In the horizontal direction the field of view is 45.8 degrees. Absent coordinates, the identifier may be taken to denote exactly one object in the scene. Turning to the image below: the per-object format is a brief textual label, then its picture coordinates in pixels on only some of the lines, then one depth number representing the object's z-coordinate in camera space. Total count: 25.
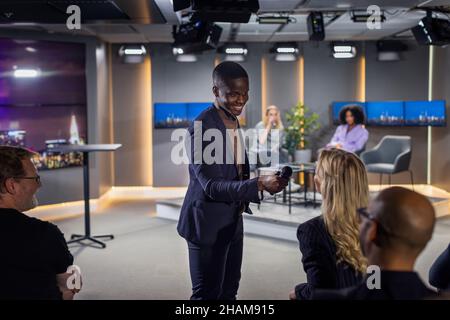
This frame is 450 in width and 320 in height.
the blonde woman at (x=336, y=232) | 1.89
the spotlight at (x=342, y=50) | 8.86
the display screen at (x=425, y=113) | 8.51
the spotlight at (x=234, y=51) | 9.08
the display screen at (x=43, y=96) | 7.13
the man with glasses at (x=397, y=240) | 1.29
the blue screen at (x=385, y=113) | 9.03
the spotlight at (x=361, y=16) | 6.59
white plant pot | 8.71
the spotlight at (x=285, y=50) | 8.98
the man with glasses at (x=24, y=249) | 1.81
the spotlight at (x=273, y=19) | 6.85
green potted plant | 8.45
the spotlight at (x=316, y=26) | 6.59
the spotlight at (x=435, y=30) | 6.63
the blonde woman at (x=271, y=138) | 7.57
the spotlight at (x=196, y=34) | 6.96
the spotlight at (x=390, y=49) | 9.12
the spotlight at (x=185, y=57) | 9.28
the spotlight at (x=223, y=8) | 4.81
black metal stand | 5.65
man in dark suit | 2.20
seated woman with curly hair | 7.88
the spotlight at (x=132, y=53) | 8.86
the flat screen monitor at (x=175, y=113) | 9.28
